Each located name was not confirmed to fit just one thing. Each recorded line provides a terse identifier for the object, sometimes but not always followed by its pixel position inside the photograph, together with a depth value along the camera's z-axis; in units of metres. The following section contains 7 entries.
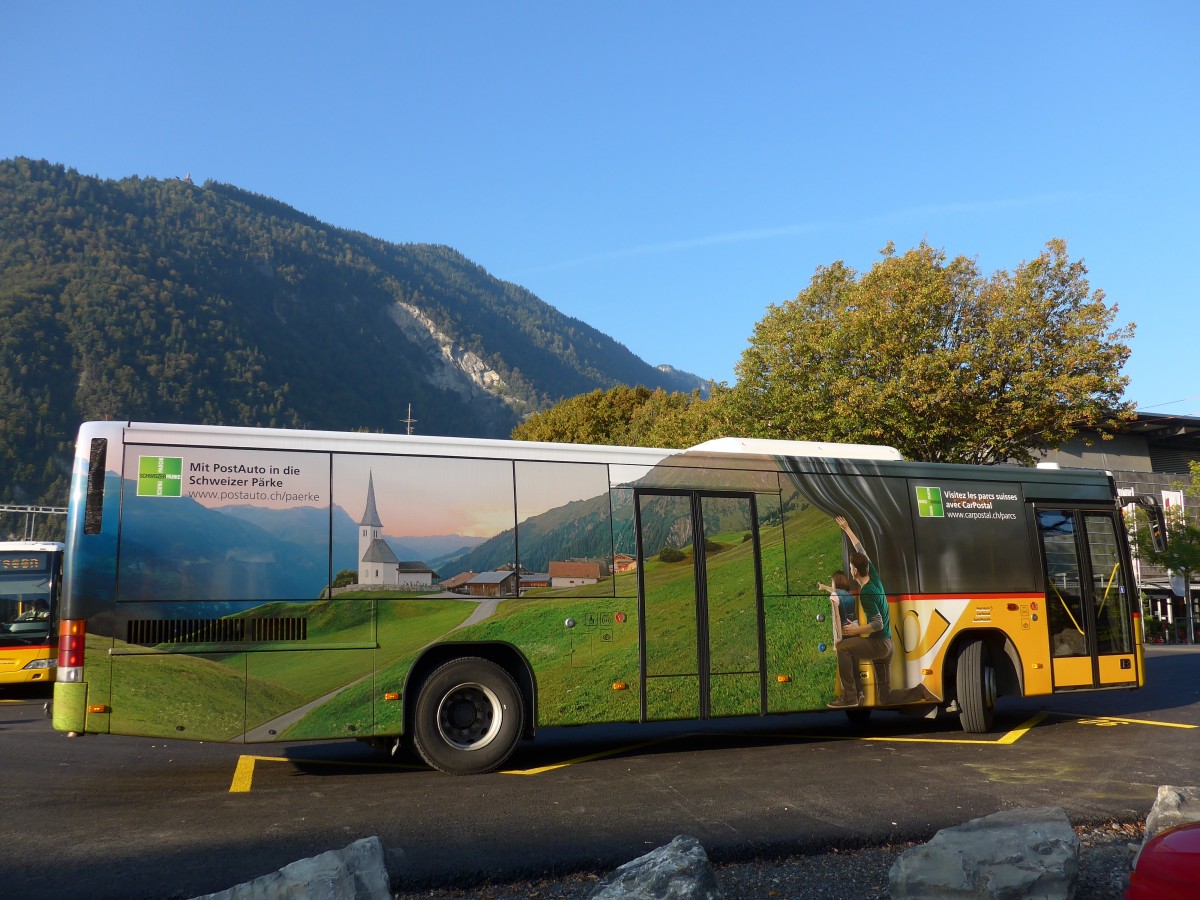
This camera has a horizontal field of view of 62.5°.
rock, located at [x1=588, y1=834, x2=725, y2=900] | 4.46
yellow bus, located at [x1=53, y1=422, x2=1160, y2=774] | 8.27
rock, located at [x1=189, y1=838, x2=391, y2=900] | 4.21
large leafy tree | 20.67
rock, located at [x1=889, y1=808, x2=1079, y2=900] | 4.86
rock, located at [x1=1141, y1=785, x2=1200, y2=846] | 5.68
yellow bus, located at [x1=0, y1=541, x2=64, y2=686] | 17.47
